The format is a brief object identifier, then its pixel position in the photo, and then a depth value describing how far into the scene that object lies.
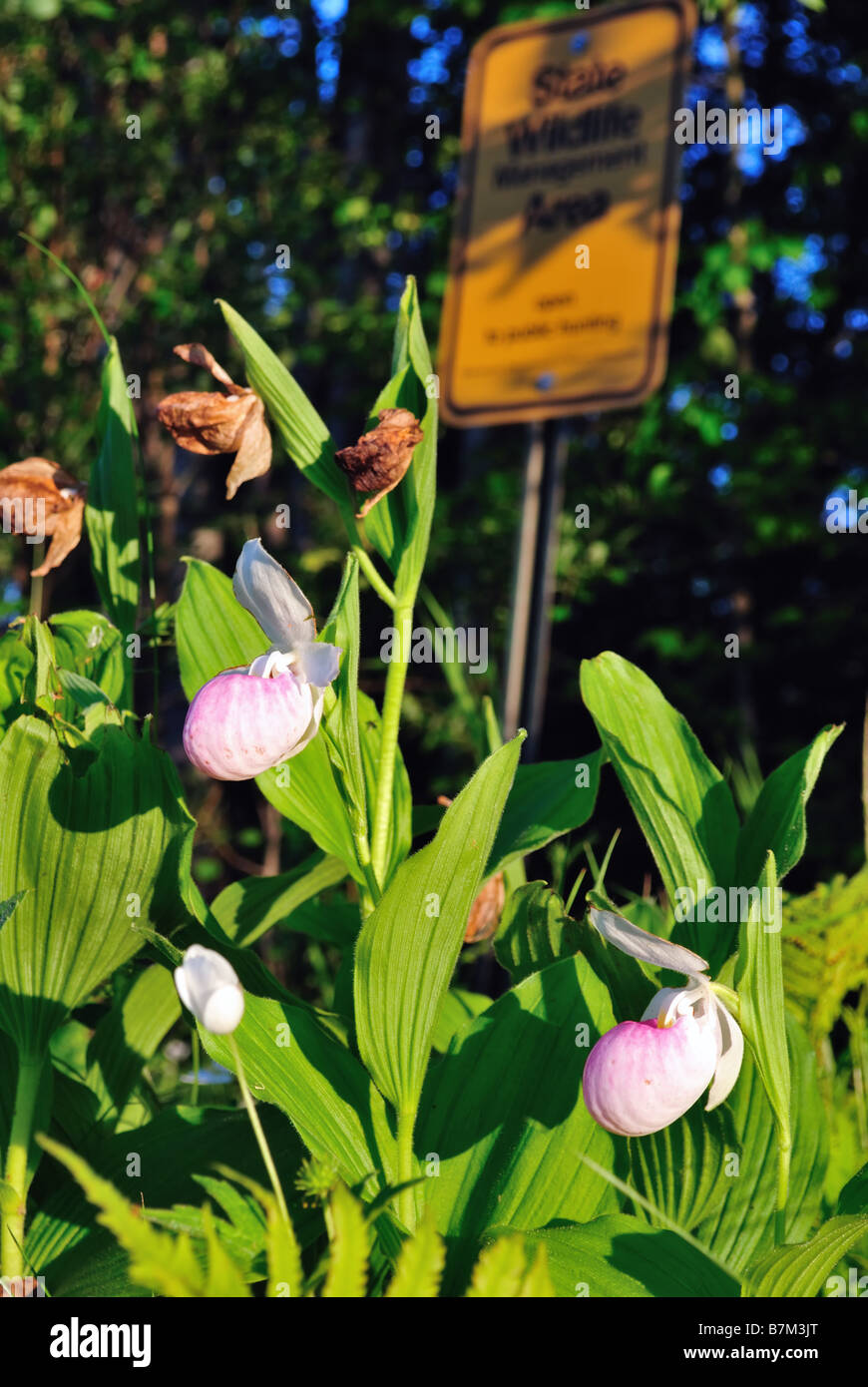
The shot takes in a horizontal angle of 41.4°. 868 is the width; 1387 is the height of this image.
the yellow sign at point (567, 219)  1.76
